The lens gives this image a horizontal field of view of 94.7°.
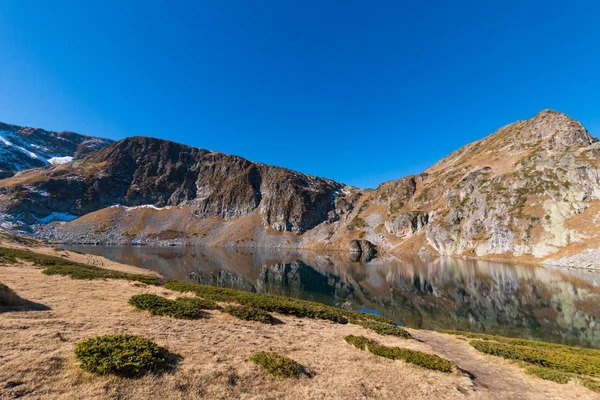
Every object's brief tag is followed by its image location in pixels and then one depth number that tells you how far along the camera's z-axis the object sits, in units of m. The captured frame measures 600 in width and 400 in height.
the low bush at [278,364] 12.12
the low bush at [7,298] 16.95
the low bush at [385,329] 22.53
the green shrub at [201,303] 21.97
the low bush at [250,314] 21.55
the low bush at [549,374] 14.48
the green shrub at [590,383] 13.62
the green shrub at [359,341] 17.25
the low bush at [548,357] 16.38
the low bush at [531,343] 22.73
